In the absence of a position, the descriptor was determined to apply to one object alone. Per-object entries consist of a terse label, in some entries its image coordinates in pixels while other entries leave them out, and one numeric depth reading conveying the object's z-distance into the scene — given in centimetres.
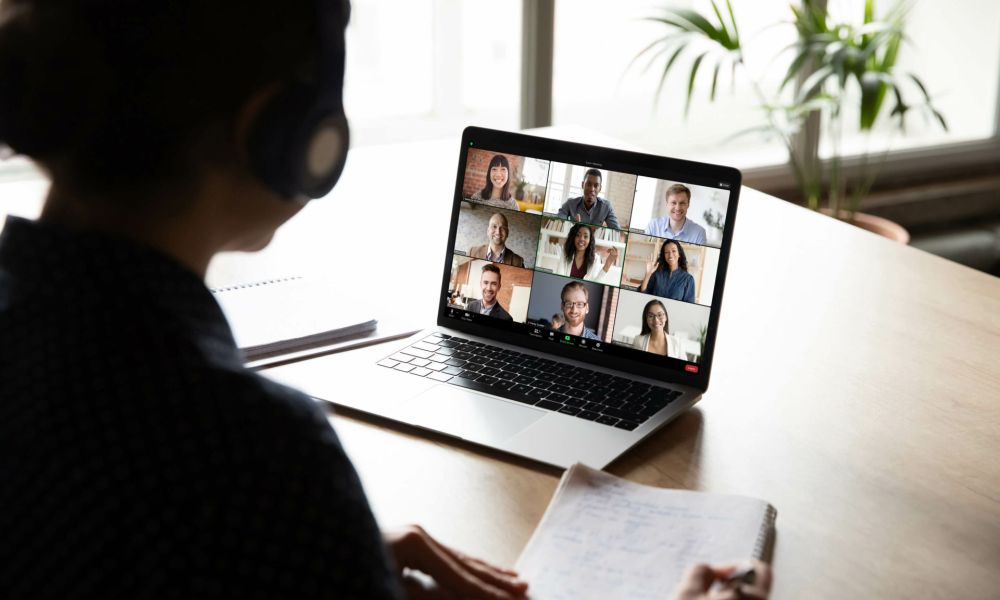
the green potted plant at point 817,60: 296
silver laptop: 108
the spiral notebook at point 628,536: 82
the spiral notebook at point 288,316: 123
